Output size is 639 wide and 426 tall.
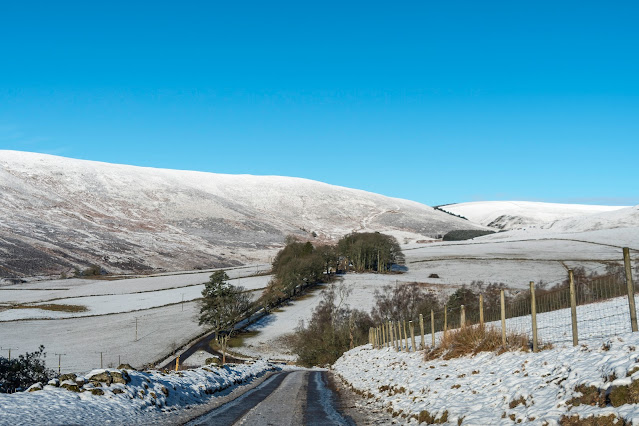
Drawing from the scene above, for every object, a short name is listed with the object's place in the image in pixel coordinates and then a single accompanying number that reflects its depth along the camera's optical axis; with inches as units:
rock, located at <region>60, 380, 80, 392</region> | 623.8
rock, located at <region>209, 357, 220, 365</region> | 1663.1
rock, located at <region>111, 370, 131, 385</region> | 679.1
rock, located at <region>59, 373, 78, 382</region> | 649.9
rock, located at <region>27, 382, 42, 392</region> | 610.5
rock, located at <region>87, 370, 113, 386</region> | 666.8
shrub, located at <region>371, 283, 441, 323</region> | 3597.4
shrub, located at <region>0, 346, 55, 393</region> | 1024.7
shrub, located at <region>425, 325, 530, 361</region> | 658.8
